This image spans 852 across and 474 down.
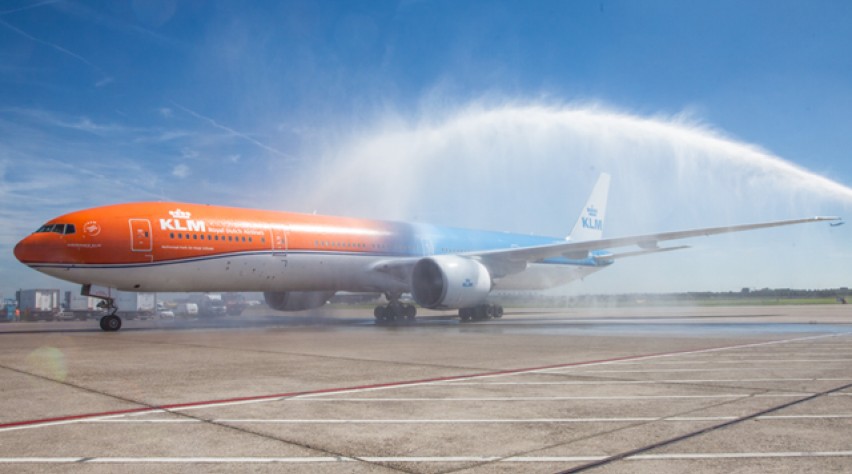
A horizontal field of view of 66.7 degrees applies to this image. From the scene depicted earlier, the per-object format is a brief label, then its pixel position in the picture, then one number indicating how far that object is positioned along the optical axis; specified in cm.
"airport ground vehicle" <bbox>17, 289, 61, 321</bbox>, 4975
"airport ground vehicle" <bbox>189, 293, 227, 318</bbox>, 4928
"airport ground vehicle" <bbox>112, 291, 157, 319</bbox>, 4072
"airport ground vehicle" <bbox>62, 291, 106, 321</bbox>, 4486
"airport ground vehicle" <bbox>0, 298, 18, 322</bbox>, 4805
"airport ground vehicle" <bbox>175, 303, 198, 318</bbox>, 5053
